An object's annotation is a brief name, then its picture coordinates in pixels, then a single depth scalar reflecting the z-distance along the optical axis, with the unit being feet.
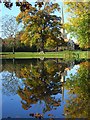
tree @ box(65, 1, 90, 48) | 57.08
